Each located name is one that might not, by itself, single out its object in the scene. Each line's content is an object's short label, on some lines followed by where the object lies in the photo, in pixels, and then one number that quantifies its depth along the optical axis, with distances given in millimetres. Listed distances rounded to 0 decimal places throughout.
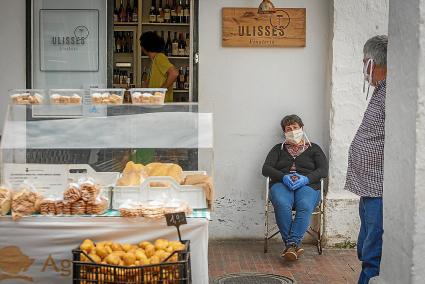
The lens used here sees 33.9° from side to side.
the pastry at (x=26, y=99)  5440
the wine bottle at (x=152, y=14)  10445
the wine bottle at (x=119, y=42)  10625
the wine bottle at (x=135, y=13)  10453
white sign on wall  7852
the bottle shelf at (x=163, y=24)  10445
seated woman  7117
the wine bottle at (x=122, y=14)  10414
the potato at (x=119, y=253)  4457
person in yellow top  8133
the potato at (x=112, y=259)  4371
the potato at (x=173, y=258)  4410
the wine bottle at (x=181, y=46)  10461
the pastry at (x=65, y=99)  5473
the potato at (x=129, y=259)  4395
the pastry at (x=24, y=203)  4777
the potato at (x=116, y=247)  4602
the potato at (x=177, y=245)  4529
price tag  4539
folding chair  7422
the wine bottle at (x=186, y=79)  10461
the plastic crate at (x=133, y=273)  4277
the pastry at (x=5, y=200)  4789
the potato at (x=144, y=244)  4641
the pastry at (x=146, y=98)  5578
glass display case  5152
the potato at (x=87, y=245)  4543
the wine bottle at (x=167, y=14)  10430
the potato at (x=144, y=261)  4383
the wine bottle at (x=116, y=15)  10387
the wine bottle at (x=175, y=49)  10453
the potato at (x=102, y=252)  4504
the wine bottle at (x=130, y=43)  10628
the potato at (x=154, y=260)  4379
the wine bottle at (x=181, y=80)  10461
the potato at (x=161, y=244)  4555
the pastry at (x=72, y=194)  4812
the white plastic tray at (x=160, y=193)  4980
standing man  4969
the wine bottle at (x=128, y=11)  10469
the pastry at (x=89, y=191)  4824
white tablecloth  4773
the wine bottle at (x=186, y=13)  10401
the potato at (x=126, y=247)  4602
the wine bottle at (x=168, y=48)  10531
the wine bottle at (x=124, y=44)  10612
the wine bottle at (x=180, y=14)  10453
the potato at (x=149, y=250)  4512
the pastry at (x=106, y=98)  5492
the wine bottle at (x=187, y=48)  10461
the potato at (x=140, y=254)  4418
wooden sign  7699
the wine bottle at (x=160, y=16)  10438
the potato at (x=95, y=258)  4436
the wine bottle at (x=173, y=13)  10445
